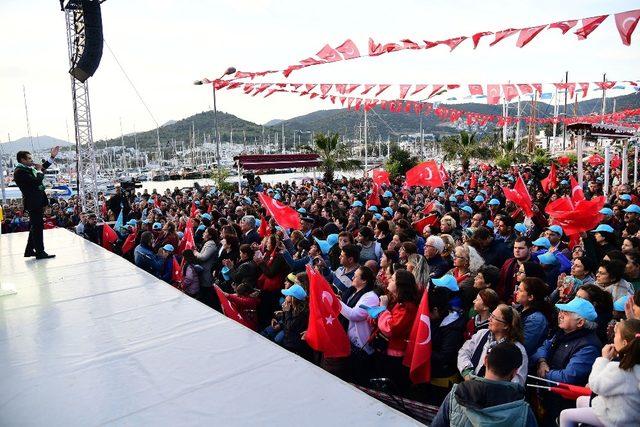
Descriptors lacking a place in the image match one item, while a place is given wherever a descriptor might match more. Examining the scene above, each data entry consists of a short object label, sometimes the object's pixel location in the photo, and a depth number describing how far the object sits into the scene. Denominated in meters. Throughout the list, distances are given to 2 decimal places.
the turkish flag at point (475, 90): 10.41
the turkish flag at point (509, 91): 9.75
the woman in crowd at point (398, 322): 4.06
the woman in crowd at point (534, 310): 3.61
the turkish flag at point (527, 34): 5.62
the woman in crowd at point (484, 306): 3.71
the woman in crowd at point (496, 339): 3.21
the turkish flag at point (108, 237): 10.28
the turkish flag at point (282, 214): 8.31
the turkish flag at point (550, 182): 14.52
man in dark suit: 6.03
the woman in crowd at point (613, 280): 4.23
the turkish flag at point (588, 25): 5.16
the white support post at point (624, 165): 16.36
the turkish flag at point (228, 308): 5.29
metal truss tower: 13.72
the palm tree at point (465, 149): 35.56
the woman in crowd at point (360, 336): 4.20
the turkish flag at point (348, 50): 6.97
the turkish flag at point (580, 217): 7.25
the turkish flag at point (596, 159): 28.27
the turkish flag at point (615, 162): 25.67
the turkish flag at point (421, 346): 3.80
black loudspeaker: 13.20
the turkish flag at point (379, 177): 15.46
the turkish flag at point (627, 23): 4.73
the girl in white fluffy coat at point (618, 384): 2.53
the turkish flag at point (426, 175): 13.51
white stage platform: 2.42
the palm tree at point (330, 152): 26.95
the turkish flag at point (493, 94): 9.92
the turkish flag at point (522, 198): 9.20
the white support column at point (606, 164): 14.02
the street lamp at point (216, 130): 24.65
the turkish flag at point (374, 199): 13.06
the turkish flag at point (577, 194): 9.69
